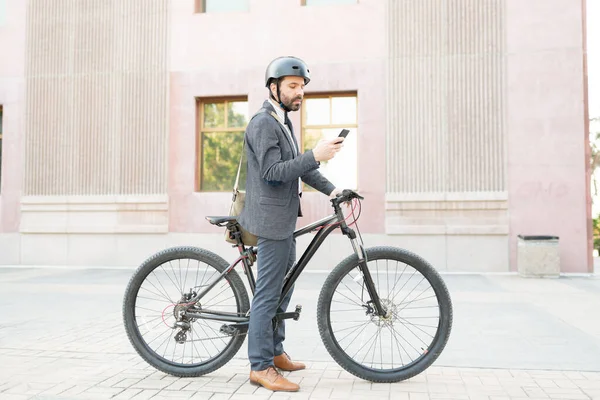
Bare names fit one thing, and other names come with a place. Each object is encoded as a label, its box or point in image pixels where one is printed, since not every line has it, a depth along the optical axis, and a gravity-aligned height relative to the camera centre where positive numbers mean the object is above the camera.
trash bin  10.23 -0.88
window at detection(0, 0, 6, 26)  13.36 +4.62
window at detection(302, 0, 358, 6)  12.05 +4.38
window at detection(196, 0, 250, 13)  12.50 +4.47
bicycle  3.57 -0.60
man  3.48 +0.04
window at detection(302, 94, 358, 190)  11.99 +1.71
